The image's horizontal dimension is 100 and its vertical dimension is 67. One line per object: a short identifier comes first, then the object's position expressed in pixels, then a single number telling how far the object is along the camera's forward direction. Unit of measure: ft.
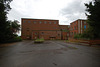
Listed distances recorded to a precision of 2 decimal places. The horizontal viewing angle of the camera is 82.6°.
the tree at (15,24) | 94.84
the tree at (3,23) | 43.19
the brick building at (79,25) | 112.68
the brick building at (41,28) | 128.36
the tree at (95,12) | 26.66
